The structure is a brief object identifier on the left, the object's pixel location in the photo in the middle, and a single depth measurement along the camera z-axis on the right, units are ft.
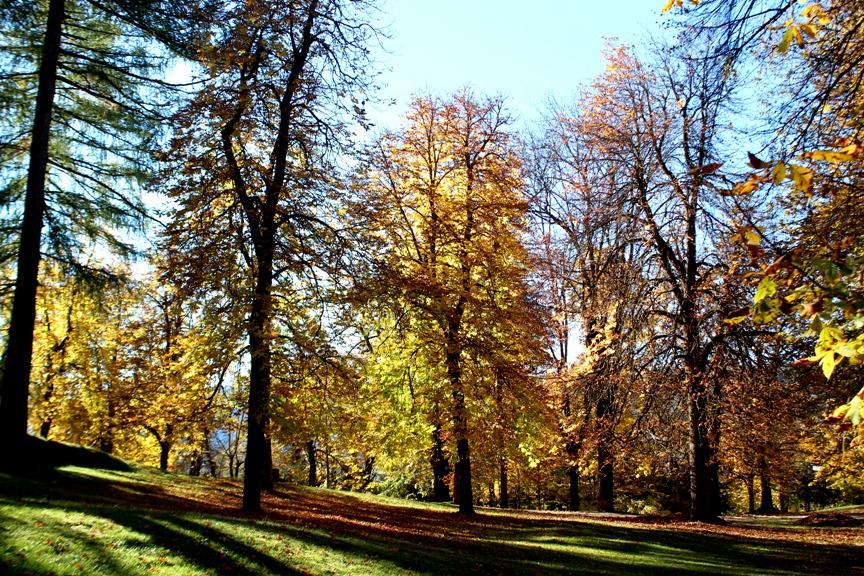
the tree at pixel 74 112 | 43.73
